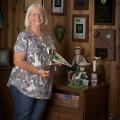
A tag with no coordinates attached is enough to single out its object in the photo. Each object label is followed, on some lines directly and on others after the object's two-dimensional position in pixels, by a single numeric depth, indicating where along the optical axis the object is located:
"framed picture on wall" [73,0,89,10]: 3.76
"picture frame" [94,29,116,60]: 3.65
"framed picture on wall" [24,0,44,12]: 4.08
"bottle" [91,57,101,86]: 3.57
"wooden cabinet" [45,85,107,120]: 3.35
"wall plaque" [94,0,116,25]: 3.61
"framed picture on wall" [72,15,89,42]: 3.78
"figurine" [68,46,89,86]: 3.51
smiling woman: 3.01
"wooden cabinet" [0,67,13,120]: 3.85
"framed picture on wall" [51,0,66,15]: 3.88
